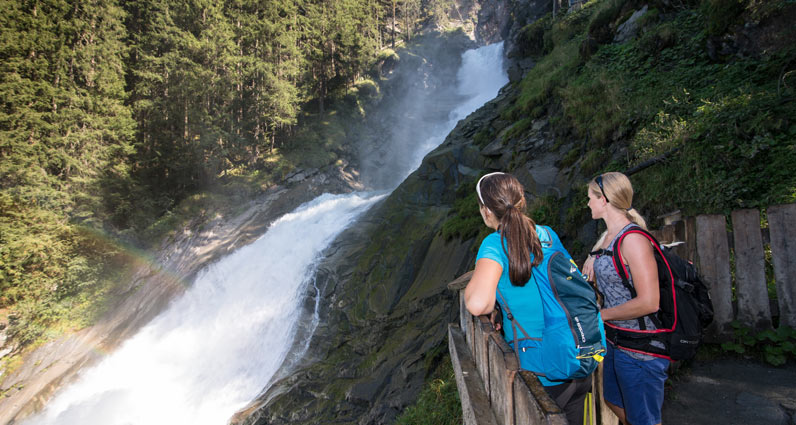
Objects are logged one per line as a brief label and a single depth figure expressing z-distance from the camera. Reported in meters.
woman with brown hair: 1.61
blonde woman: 1.91
